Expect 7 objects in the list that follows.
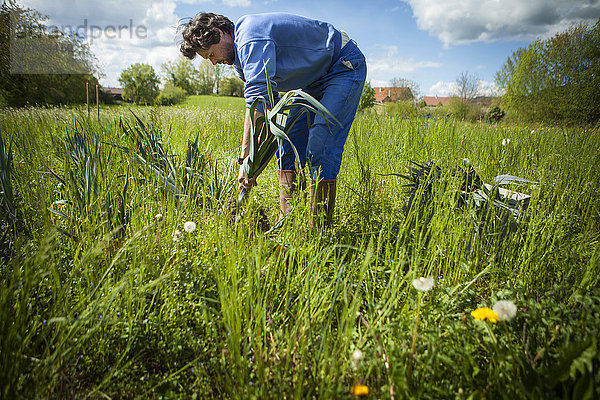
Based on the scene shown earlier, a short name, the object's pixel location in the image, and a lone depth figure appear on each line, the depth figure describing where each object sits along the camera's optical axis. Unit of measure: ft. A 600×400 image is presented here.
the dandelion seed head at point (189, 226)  4.38
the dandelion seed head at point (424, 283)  2.72
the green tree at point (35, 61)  29.50
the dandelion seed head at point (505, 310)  2.56
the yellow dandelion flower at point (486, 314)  2.78
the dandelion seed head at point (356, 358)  2.55
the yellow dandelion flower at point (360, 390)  2.36
